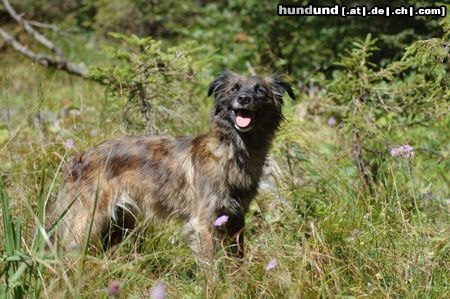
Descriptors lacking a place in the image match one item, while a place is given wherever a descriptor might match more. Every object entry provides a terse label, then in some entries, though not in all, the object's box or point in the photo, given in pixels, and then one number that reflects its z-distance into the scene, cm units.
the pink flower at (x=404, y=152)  423
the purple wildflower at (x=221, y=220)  377
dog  457
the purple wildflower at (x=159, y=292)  281
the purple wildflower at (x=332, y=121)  647
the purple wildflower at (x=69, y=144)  531
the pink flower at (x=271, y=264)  335
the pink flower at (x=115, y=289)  256
